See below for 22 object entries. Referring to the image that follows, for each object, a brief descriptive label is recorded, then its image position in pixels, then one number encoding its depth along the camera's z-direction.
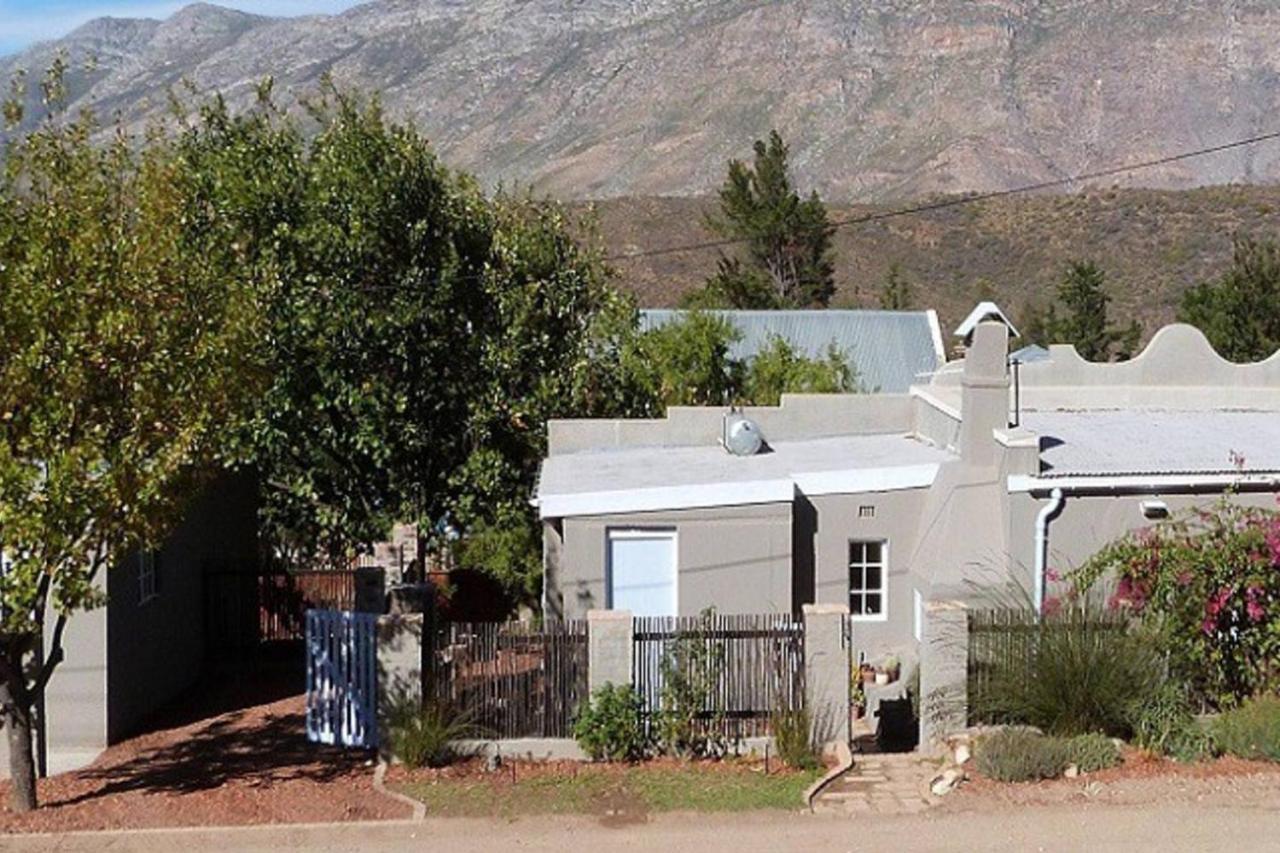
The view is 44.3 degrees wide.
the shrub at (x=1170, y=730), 13.56
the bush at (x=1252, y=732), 13.38
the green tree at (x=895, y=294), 52.12
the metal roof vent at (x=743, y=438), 19.33
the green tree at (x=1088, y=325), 41.00
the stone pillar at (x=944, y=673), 13.91
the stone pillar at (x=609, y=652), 14.09
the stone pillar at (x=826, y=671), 14.05
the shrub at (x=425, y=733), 13.88
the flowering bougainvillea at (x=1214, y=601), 14.09
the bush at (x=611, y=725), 13.90
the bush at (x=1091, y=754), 13.27
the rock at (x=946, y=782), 13.02
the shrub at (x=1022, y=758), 13.16
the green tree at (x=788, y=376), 28.03
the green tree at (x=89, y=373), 11.54
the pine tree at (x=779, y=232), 48.78
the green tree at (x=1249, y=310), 33.16
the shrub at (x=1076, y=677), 13.71
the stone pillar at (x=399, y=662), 14.02
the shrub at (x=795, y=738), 13.80
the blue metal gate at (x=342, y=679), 14.49
